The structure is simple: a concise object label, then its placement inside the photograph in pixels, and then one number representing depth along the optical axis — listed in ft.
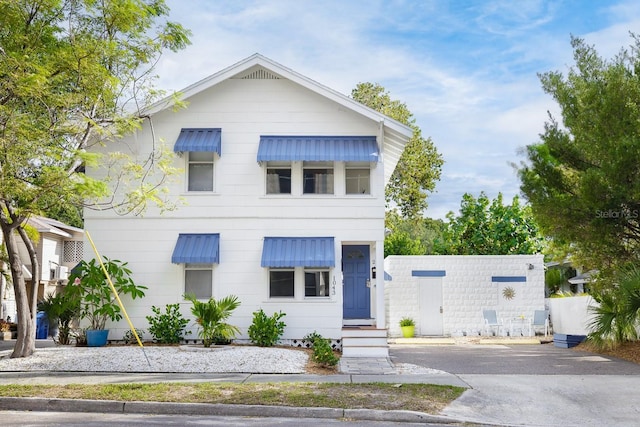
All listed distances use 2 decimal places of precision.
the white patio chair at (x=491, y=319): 85.35
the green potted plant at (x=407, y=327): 86.48
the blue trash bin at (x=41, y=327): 93.08
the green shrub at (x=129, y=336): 60.49
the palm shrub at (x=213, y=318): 57.06
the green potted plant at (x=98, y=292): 59.06
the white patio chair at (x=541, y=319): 85.66
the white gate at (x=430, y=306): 87.45
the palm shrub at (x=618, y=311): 54.60
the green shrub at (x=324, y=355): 48.85
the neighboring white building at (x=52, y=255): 98.26
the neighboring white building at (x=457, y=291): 87.66
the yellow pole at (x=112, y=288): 57.18
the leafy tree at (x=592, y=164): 58.08
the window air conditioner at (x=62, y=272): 109.15
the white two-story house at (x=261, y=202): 60.90
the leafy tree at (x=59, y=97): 45.50
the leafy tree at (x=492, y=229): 104.78
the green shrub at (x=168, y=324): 59.62
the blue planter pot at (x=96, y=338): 58.59
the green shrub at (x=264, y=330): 58.39
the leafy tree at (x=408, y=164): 113.50
